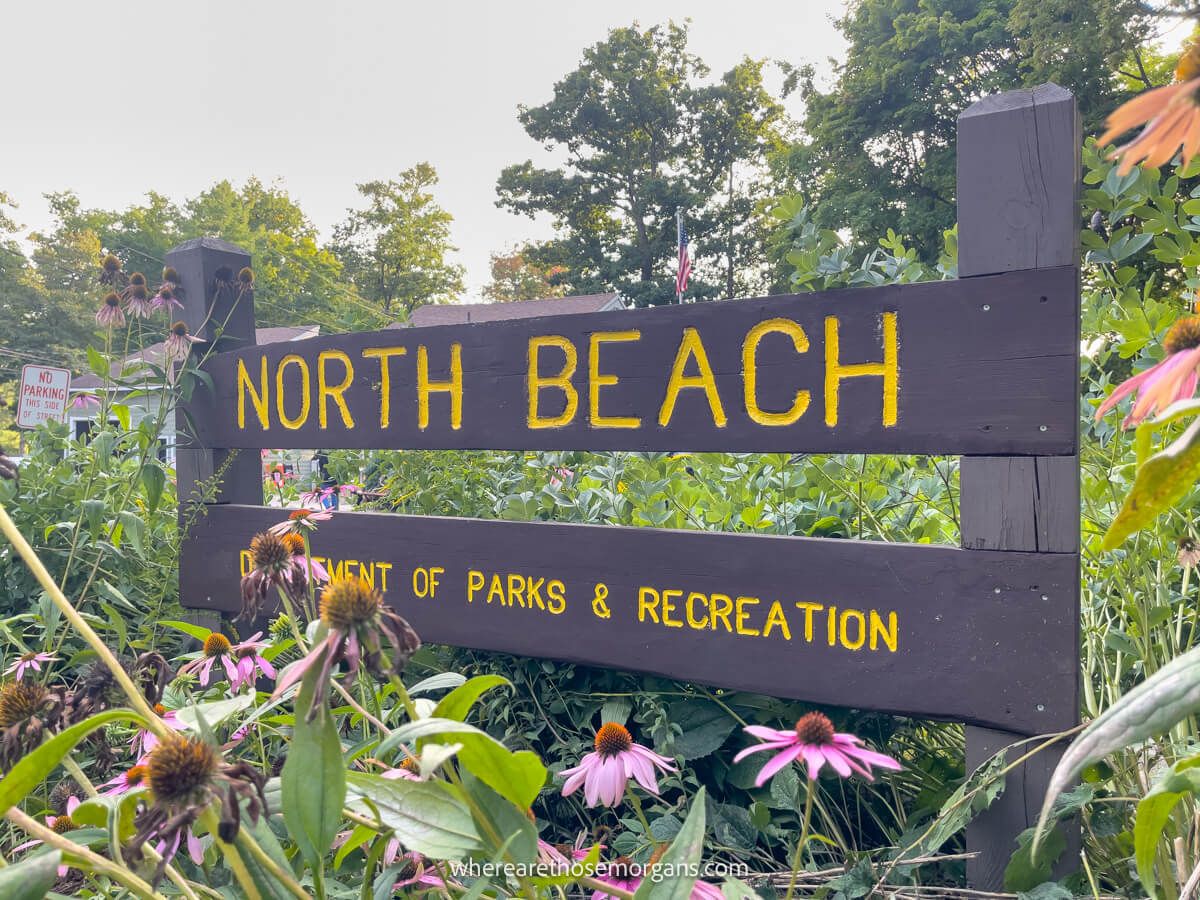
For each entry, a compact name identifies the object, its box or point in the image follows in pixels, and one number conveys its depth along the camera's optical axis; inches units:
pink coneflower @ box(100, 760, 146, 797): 32.7
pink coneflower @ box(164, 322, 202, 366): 93.7
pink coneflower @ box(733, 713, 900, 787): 32.5
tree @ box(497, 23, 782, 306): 1078.4
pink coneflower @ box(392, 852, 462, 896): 35.6
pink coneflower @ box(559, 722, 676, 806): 44.9
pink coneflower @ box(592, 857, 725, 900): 35.0
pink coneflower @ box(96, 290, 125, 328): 118.2
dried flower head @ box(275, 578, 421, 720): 25.4
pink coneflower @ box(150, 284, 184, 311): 99.1
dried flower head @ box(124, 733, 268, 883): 22.8
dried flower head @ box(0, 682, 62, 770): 30.3
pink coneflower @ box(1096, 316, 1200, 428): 21.3
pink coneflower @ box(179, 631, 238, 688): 52.2
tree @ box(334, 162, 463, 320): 1194.0
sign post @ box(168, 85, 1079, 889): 52.9
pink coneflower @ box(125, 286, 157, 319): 98.0
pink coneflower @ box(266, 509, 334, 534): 46.7
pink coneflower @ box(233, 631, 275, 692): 49.9
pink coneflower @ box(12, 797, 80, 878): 41.1
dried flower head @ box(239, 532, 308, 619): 40.1
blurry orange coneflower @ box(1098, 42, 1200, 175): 13.8
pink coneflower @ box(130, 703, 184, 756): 43.2
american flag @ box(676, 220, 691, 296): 556.8
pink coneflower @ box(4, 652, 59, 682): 54.2
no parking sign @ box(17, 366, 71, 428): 214.7
